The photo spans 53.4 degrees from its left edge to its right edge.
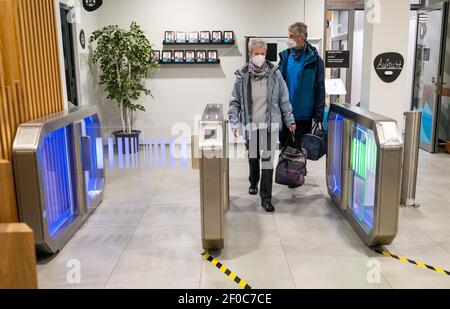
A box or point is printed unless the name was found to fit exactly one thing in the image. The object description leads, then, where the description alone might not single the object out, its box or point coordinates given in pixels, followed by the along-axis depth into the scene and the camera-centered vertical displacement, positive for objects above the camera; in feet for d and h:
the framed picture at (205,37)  23.07 +1.61
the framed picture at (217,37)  23.09 +1.60
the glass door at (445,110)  21.24 -2.20
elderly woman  12.60 -1.07
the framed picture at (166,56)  23.27 +0.68
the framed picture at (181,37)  23.08 +1.63
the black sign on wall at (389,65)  13.89 +0.02
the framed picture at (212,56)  23.32 +0.65
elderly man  14.07 -0.35
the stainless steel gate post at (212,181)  9.53 -2.41
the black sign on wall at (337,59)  19.54 +0.33
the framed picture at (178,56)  23.27 +0.68
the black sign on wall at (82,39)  20.31 +1.43
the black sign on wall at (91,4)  21.29 +3.19
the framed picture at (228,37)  23.06 +1.59
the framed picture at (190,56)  23.29 +0.67
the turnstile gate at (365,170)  9.74 -2.65
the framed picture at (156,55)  23.09 +0.74
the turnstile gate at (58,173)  9.39 -2.47
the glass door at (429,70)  21.49 -0.24
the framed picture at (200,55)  23.29 +0.70
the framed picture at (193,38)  23.08 +1.57
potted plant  20.93 +0.34
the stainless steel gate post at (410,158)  13.26 -2.74
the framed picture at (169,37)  23.04 +1.64
